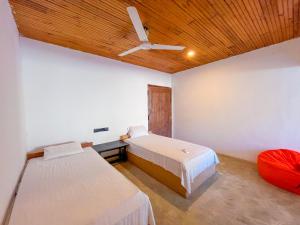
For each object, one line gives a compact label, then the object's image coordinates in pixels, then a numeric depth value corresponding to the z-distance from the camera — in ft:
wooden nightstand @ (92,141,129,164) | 9.62
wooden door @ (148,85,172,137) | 14.30
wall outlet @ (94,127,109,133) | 10.28
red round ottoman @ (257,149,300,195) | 6.78
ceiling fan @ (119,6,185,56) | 4.61
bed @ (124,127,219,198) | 6.77
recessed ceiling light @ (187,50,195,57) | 9.99
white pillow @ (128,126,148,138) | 11.80
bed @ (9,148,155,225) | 3.43
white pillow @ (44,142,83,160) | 7.38
